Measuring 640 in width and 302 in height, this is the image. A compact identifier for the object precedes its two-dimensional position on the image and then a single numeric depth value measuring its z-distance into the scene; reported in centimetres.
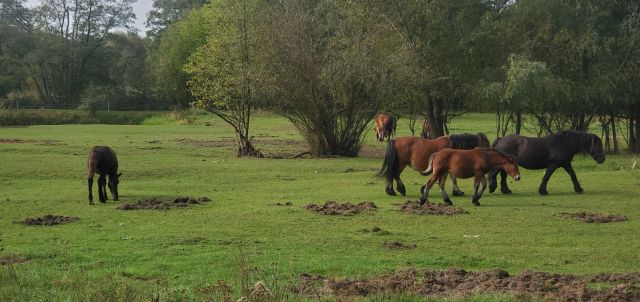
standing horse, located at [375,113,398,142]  3781
